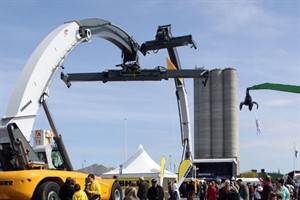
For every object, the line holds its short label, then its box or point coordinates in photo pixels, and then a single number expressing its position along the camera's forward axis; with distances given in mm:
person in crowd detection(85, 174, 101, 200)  15004
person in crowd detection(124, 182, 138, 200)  11414
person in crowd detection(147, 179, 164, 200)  19828
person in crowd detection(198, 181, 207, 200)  35000
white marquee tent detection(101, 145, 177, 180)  36612
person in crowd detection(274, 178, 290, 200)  14664
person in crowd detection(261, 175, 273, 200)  17400
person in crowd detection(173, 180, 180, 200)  24969
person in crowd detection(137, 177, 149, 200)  21023
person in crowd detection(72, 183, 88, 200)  12227
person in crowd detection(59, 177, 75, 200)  14539
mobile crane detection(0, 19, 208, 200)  15234
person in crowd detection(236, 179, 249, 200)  21859
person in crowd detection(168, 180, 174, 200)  25456
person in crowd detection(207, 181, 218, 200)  21016
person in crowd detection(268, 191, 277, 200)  12638
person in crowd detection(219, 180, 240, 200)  15766
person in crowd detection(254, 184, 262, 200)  24062
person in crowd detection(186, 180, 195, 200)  26281
